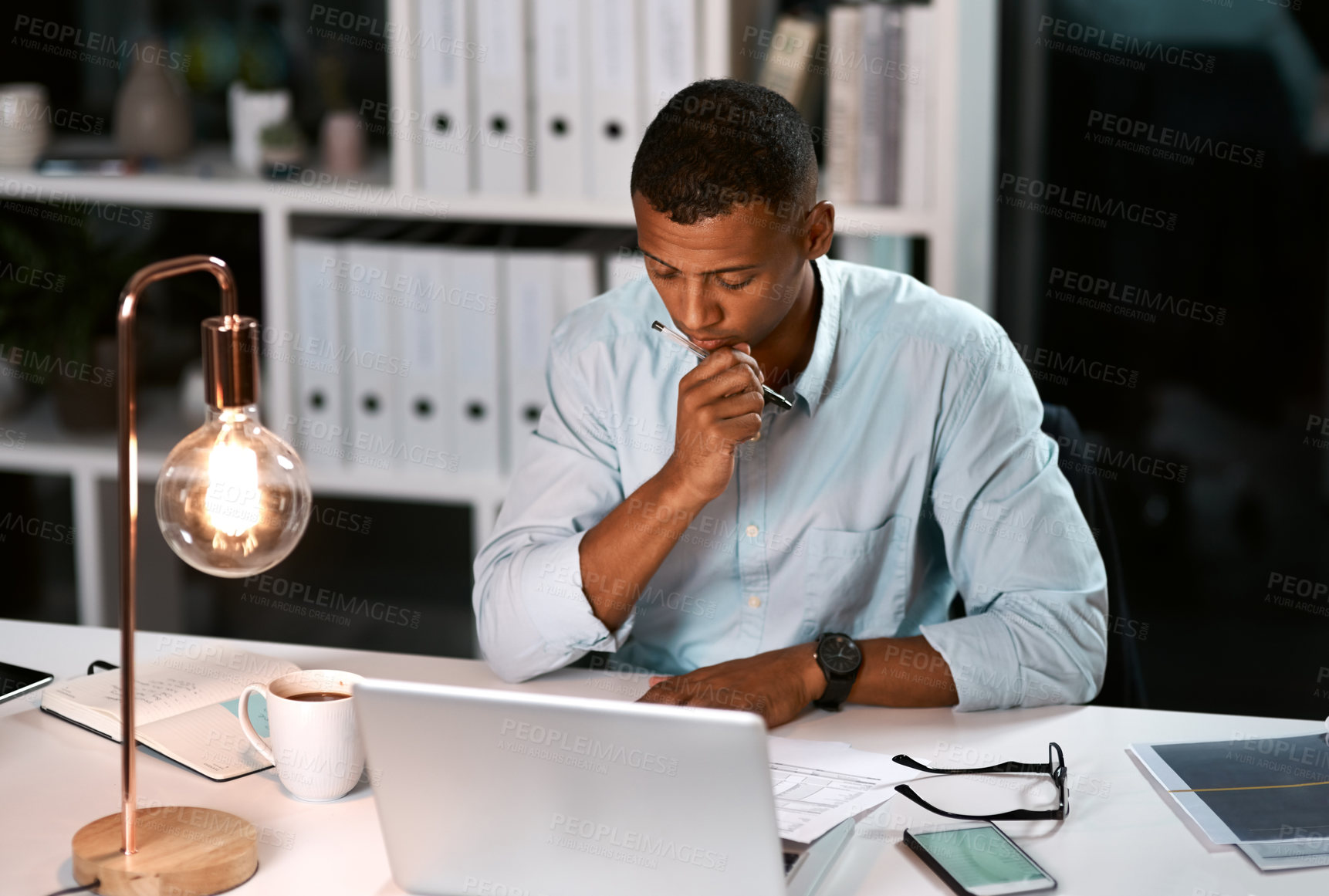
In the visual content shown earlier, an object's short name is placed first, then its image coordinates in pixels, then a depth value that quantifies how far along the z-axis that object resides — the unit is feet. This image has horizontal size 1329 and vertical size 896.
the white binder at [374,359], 7.54
